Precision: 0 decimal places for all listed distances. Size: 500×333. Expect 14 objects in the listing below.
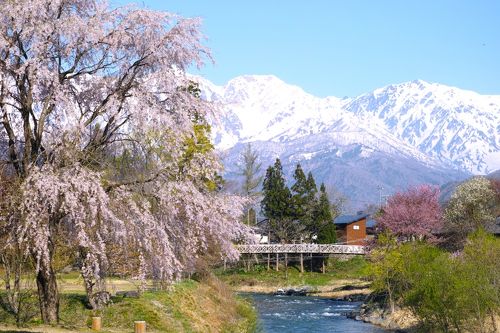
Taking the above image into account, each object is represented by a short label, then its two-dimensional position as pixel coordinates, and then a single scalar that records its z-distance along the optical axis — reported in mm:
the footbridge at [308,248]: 91119
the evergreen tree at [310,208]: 97062
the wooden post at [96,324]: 24422
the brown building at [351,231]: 106750
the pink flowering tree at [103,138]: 20406
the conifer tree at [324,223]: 97000
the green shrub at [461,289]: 39094
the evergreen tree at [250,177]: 101900
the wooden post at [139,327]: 24212
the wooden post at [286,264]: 92788
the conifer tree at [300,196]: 95625
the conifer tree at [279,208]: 96188
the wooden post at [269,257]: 94425
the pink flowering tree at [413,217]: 79938
